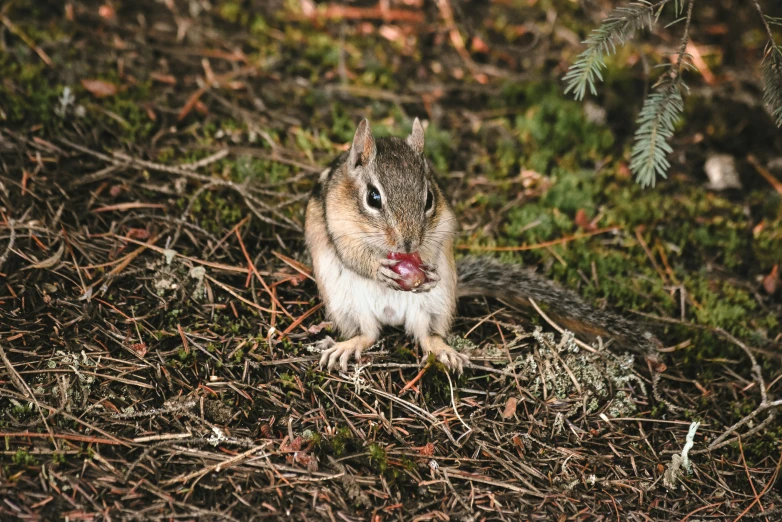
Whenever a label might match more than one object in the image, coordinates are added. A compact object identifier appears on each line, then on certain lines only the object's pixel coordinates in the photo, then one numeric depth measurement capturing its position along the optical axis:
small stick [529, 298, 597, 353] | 6.68
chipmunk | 6.12
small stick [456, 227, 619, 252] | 7.89
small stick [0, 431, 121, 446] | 5.03
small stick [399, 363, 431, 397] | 6.24
